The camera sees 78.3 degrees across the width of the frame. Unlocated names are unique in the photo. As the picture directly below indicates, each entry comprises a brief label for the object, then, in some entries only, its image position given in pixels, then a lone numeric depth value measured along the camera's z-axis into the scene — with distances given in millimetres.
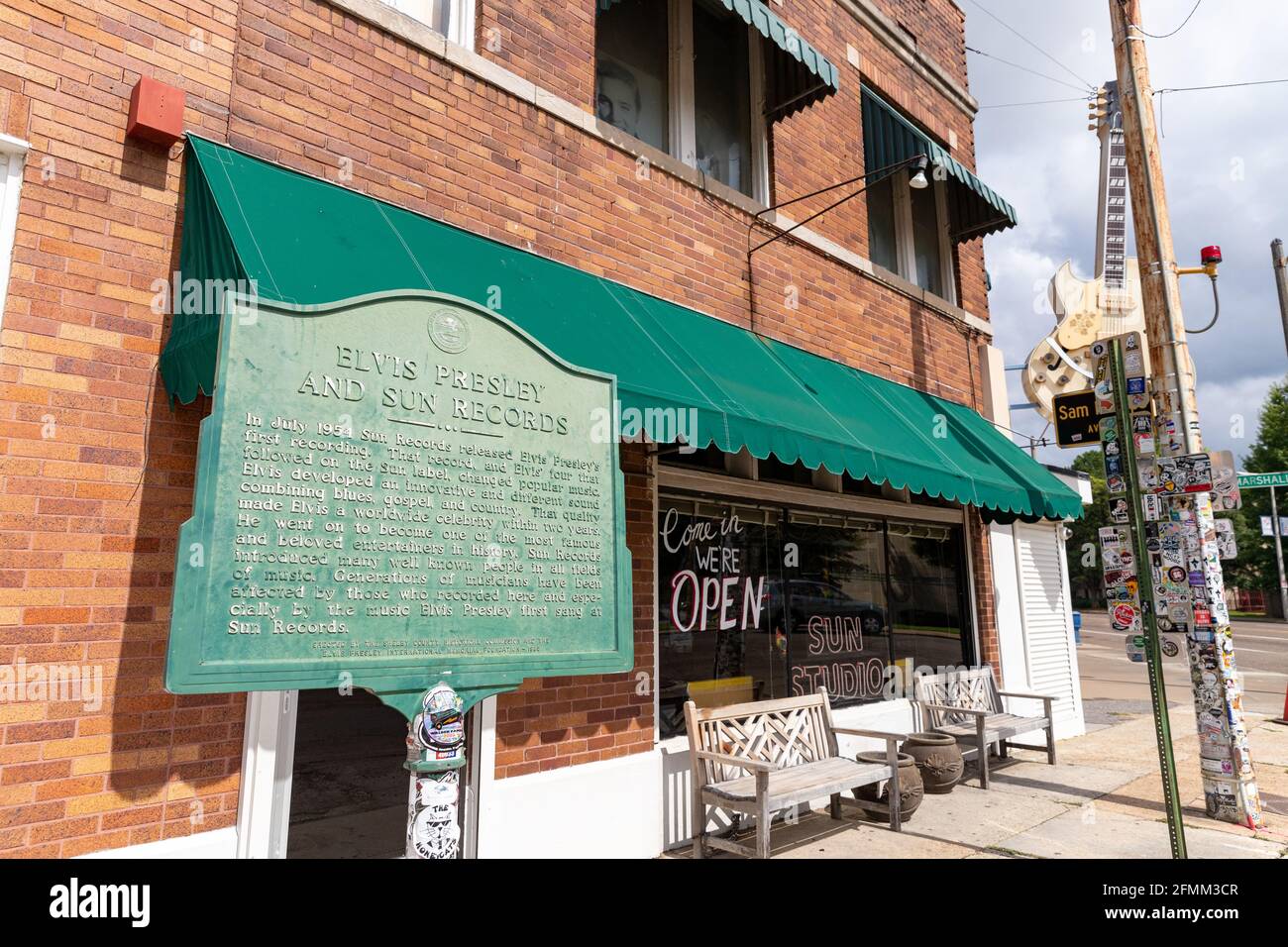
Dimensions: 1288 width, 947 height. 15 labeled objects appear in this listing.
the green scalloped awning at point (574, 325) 3611
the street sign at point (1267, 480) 10498
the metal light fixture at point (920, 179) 7082
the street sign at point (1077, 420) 5875
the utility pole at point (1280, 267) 15875
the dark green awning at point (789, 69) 6355
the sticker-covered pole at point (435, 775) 2793
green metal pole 4629
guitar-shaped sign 8812
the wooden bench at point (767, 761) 5168
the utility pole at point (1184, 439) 6387
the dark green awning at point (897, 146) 8914
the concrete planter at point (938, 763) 7094
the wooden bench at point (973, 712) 7609
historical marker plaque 2676
